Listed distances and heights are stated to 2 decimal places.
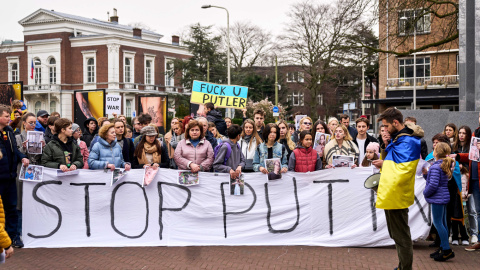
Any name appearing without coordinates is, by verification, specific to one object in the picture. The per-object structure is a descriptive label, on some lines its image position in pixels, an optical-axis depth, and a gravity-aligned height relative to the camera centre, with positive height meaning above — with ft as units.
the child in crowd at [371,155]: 27.55 -1.30
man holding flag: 19.90 -1.84
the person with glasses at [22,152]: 27.02 -1.19
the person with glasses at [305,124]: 33.89 +0.34
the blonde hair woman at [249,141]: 29.19 -0.59
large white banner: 26.91 -3.91
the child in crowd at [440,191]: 23.80 -2.74
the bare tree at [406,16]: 49.78 +10.48
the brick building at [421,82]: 149.69 +12.88
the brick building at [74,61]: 213.66 +28.14
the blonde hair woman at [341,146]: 29.19 -0.89
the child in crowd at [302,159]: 27.81 -1.50
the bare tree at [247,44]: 207.62 +32.42
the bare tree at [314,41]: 165.78 +26.91
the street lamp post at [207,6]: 119.07 +27.04
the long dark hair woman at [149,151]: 28.22 -1.01
